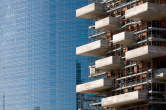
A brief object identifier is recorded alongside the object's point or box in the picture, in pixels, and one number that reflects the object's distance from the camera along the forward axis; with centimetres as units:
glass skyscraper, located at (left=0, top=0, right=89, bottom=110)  19862
